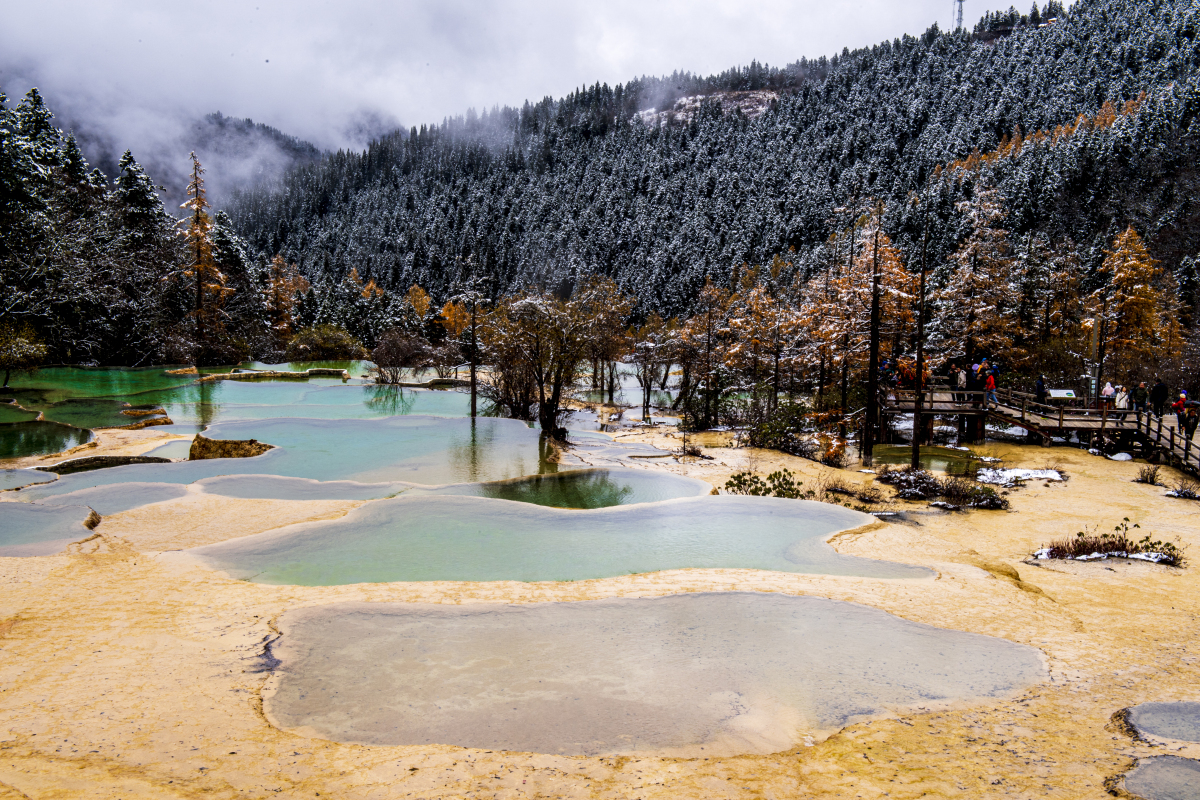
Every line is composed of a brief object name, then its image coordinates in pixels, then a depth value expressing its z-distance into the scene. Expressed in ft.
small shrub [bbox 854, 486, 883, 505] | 54.95
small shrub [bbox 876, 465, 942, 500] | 56.34
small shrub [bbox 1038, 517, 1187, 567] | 37.02
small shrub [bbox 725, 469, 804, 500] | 56.08
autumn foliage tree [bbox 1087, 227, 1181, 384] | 111.55
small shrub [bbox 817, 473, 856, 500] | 57.41
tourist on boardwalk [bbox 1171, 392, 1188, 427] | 71.93
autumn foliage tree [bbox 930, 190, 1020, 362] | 95.20
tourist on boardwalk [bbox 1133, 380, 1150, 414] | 92.67
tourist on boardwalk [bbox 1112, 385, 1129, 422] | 83.05
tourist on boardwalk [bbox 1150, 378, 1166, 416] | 79.77
